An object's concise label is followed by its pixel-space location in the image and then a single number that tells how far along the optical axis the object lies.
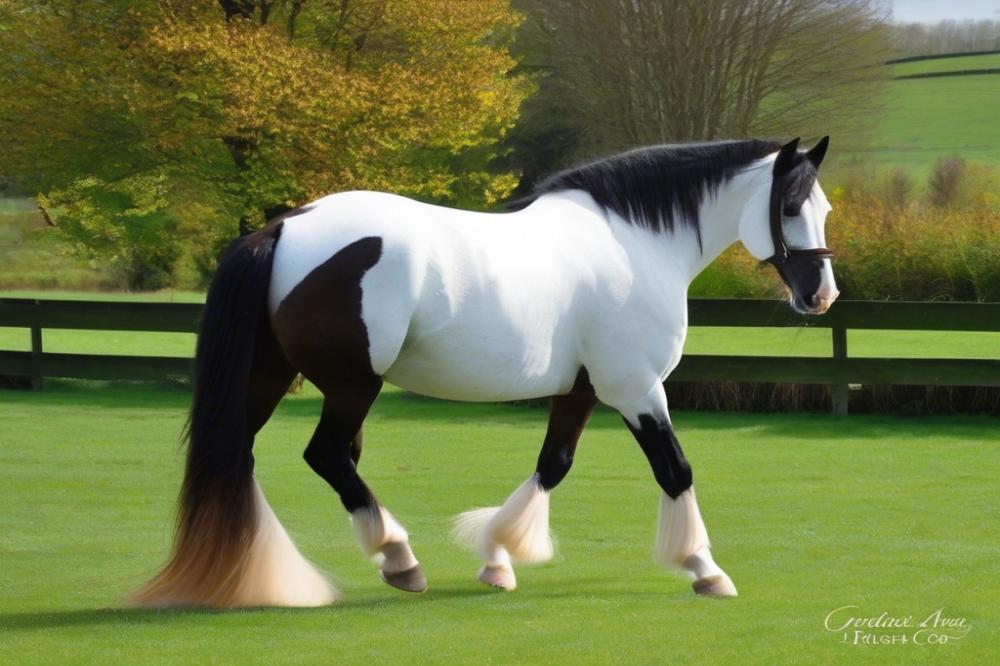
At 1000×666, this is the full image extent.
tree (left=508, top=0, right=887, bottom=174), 31.92
